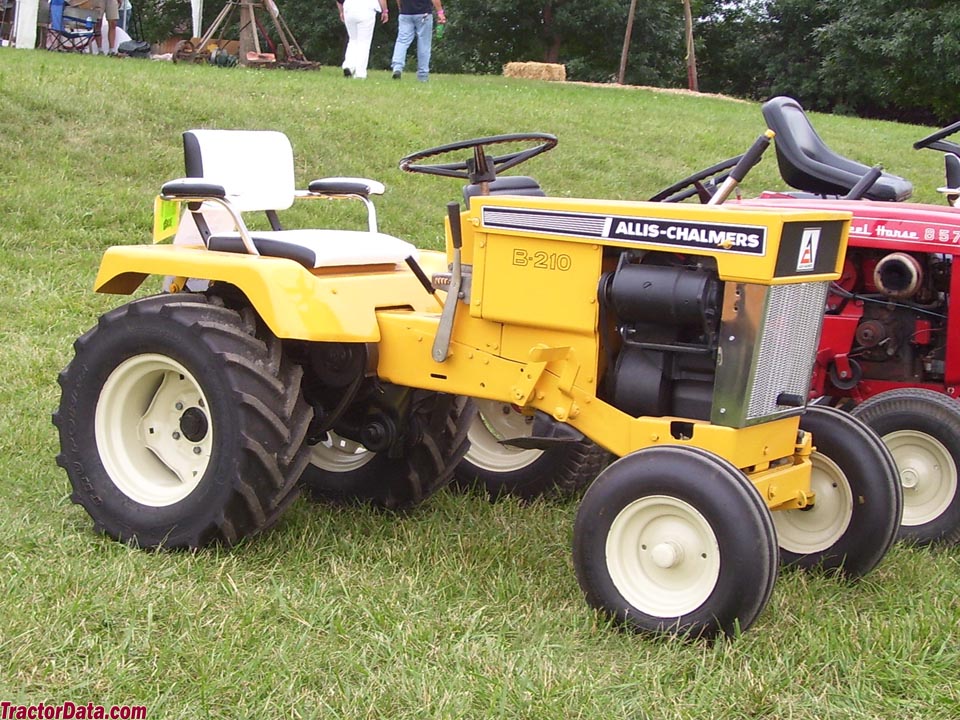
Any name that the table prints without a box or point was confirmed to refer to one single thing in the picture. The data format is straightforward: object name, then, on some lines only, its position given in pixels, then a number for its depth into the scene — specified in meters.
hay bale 22.50
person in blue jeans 17.72
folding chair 17.62
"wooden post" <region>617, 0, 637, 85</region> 22.52
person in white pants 16.94
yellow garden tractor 3.31
